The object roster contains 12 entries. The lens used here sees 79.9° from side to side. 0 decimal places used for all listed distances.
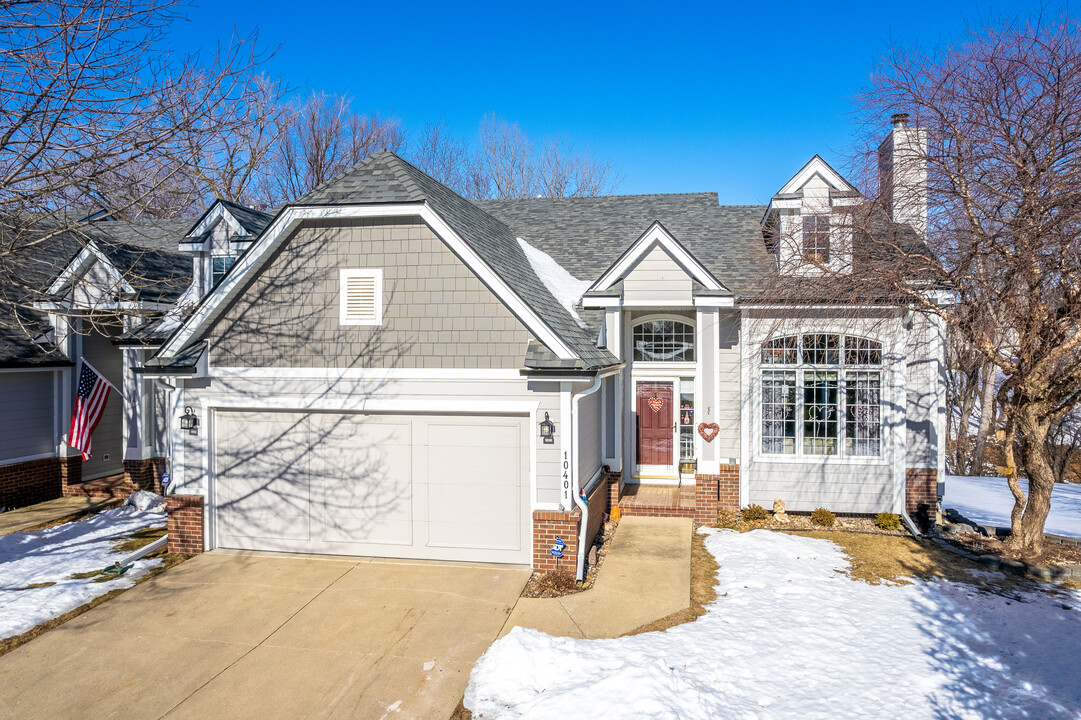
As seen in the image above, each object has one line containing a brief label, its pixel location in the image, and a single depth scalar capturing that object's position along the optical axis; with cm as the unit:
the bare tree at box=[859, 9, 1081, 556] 827
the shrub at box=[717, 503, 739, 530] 1123
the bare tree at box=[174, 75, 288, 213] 699
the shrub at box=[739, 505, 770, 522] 1153
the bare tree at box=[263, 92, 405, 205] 2928
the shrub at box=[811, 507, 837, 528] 1134
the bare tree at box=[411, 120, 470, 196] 3275
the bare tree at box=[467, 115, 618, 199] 3073
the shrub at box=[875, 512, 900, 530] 1115
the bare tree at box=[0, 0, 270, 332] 623
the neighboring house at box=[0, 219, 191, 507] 1286
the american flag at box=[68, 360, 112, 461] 1214
